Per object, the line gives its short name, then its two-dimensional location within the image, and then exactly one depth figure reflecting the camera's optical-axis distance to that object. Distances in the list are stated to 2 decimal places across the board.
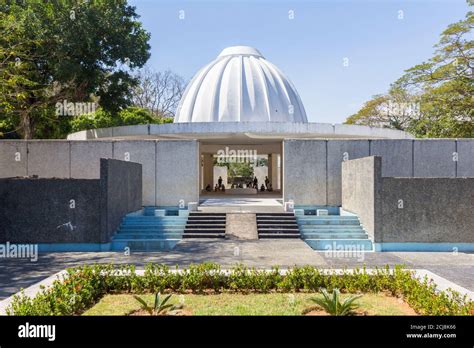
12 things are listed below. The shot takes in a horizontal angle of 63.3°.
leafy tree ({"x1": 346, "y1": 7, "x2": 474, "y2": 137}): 25.41
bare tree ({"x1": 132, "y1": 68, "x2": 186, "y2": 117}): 50.41
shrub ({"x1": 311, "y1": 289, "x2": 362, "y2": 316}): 6.21
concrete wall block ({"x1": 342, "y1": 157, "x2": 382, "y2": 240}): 12.73
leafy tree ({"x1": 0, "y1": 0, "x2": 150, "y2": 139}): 20.73
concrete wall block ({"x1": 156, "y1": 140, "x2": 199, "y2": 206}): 16.91
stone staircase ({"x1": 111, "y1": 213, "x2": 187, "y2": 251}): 13.03
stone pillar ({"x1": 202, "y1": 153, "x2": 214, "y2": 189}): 35.38
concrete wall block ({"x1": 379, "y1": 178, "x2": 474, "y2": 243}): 12.76
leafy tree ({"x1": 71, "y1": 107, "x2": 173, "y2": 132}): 36.72
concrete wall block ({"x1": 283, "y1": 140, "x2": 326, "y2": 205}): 16.48
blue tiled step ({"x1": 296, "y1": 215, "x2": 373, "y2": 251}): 13.08
